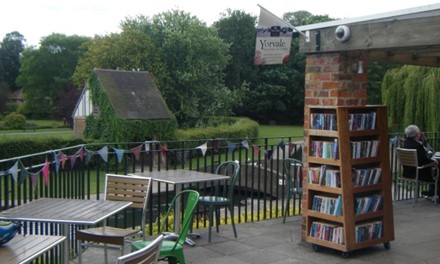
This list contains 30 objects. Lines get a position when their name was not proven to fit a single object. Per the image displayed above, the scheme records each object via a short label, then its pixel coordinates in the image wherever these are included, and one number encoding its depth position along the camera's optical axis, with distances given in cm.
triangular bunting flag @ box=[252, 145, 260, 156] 777
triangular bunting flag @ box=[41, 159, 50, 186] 525
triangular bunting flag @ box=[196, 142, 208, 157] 722
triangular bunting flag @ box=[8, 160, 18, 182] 464
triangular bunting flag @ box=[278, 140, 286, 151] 777
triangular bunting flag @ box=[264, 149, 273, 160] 773
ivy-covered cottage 2562
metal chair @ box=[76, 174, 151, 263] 478
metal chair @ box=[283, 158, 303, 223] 716
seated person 878
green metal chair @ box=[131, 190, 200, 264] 425
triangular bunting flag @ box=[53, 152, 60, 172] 561
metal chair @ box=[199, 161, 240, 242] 611
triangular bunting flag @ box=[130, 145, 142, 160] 652
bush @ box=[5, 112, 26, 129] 5375
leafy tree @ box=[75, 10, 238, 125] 3244
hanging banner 569
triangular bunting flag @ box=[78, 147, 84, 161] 590
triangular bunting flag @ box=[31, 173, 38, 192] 504
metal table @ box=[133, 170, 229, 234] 566
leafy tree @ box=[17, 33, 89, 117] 6369
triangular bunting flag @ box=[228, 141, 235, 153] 733
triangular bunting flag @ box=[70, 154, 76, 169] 584
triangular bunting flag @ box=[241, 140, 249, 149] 760
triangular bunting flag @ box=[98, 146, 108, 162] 622
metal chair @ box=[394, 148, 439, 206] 862
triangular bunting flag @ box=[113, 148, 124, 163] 640
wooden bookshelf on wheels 541
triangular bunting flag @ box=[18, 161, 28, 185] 483
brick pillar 552
